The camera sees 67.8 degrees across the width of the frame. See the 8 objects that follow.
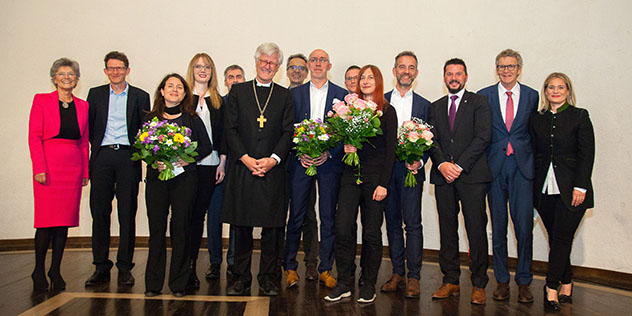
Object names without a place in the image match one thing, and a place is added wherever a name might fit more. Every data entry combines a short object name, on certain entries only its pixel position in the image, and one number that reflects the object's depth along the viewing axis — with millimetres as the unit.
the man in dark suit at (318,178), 3973
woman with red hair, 3594
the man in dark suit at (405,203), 3941
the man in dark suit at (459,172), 3705
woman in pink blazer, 3879
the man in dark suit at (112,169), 4117
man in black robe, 3682
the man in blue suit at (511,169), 3902
